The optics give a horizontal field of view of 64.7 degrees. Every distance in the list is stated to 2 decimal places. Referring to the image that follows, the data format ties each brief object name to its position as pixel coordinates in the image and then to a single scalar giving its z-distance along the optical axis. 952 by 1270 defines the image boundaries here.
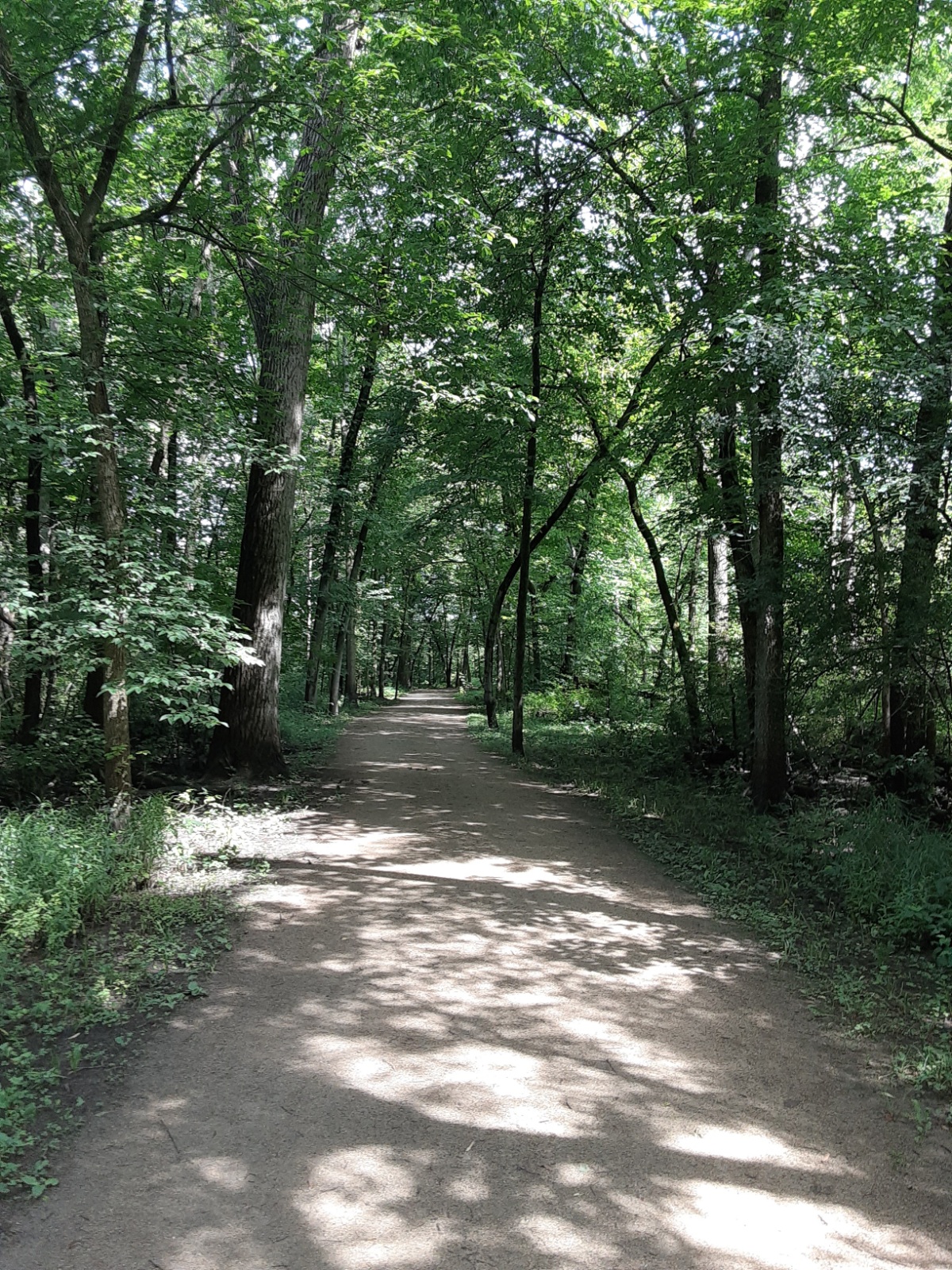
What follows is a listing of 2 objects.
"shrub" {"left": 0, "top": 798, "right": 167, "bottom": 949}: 4.54
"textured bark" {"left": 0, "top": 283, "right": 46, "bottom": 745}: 6.61
